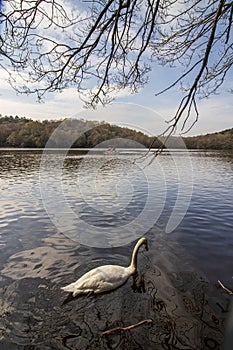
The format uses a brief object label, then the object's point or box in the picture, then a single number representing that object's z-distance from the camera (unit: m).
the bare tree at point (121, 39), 4.01
